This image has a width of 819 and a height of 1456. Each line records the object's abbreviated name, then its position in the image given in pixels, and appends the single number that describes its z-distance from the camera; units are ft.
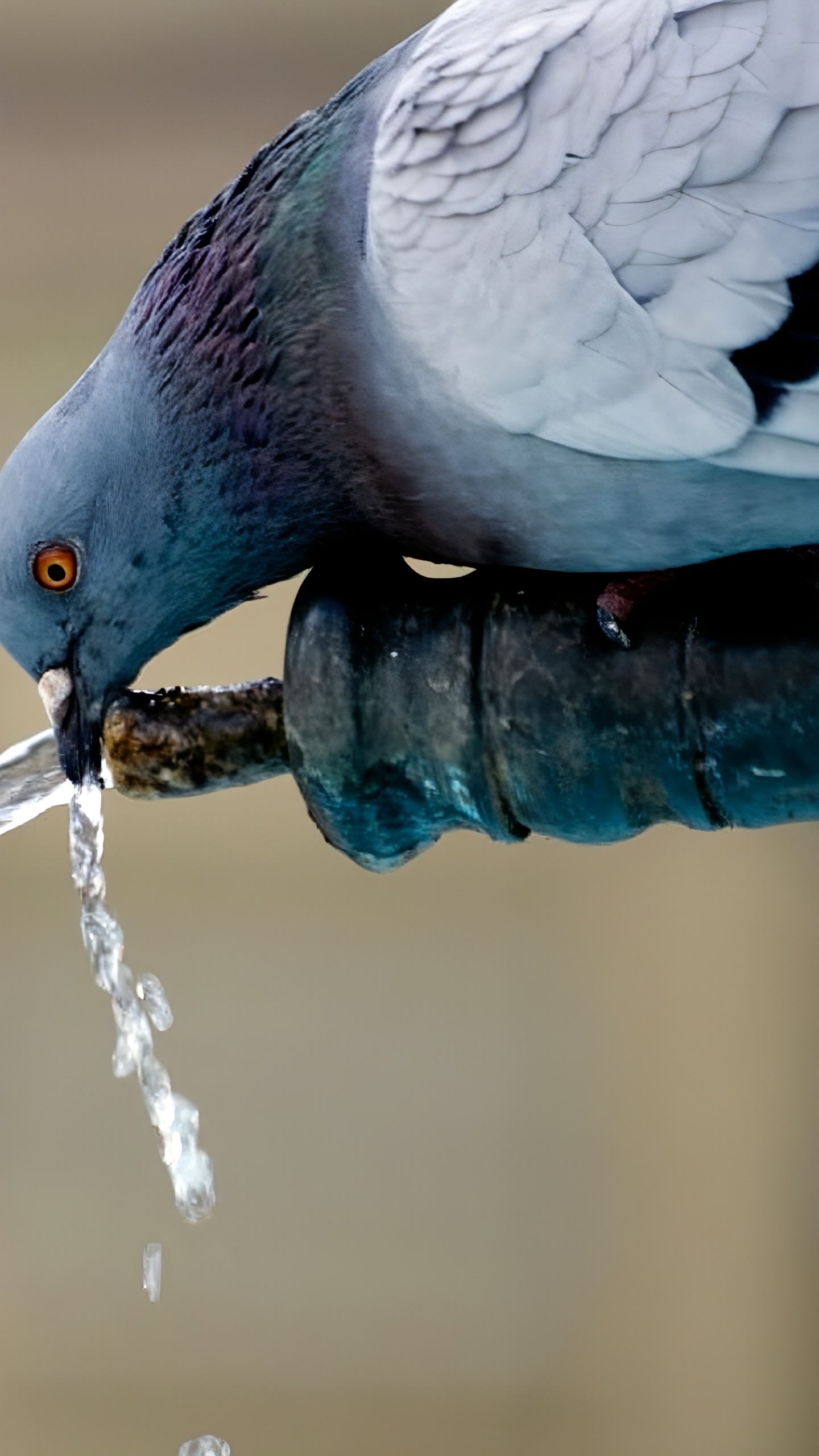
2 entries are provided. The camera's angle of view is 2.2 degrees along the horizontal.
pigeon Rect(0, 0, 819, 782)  12.50
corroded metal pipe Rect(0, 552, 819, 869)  12.53
